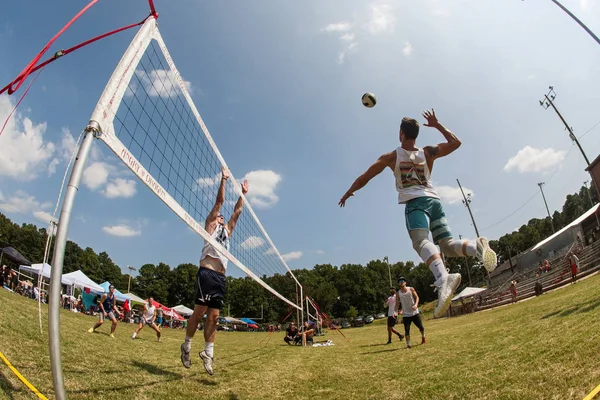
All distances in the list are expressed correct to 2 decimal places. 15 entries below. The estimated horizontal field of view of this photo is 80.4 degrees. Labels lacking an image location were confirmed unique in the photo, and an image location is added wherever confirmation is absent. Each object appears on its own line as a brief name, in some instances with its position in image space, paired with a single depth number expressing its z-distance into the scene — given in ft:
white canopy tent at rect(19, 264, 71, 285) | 79.00
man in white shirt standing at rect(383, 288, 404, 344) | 37.22
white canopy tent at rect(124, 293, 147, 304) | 108.39
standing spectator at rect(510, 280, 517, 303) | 80.61
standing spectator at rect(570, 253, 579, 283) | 65.98
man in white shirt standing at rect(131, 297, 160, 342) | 40.42
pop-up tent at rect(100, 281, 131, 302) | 92.43
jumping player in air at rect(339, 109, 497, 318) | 12.39
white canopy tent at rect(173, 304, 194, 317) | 136.05
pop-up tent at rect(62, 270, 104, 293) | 80.19
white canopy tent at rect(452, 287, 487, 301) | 115.65
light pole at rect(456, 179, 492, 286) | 127.75
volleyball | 17.95
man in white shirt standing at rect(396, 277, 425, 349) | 28.96
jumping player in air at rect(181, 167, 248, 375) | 17.46
